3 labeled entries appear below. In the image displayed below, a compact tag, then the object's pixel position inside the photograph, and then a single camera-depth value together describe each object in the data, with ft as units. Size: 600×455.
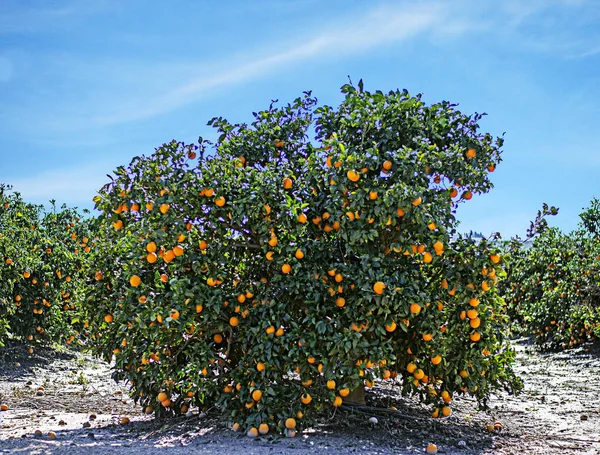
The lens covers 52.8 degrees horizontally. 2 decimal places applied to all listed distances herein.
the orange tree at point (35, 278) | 32.88
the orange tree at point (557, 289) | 39.72
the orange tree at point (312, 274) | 17.20
